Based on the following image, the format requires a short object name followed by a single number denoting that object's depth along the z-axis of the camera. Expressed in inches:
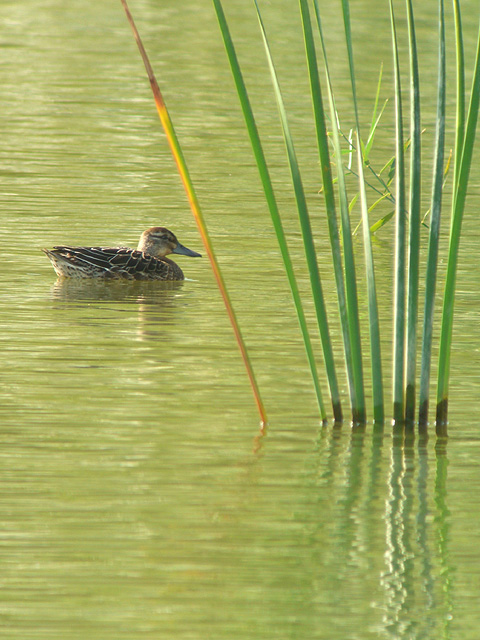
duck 729.0
